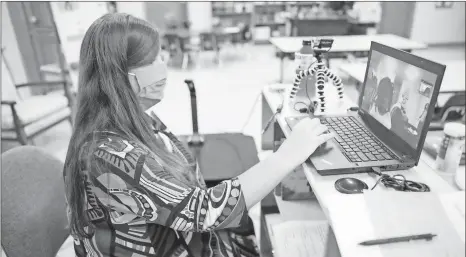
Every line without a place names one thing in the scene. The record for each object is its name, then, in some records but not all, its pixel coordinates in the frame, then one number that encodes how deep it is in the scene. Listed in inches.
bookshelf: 277.4
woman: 28.8
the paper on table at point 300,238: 40.9
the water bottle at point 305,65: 54.8
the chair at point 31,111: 95.1
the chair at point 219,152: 52.7
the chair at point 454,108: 78.7
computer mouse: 31.4
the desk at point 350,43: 138.1
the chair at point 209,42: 216.4
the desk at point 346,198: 25.5
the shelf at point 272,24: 283.2
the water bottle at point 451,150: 38.1
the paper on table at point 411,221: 25.0
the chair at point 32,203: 35.4
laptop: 32.3
